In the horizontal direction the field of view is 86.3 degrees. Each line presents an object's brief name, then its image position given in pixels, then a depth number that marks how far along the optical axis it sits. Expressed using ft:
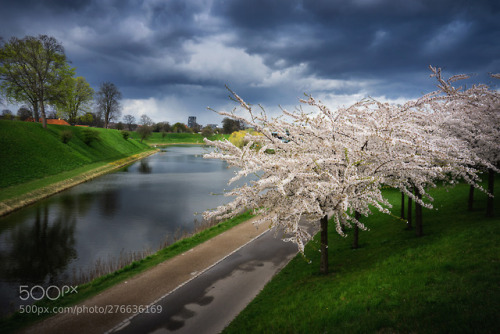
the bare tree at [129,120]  499.67
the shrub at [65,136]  153.07
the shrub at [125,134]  259.60
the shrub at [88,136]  181.27
